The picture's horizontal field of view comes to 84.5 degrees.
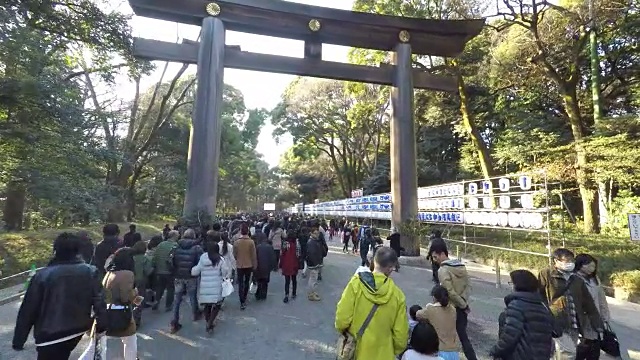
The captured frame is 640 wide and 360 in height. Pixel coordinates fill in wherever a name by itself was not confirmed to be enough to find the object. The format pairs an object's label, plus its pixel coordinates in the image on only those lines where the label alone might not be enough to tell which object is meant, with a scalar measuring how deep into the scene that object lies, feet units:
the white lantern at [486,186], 29.47
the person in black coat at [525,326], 8.25
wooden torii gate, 34.53
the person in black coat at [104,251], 16.56
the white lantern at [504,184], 26.99
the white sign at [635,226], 20.83
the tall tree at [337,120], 82.53
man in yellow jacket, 8.04
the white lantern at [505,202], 26.84
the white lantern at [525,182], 24.27
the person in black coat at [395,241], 32.53
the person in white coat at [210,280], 16.87
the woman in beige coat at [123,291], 11.07
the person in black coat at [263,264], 21.89
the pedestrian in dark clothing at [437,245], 14.13
